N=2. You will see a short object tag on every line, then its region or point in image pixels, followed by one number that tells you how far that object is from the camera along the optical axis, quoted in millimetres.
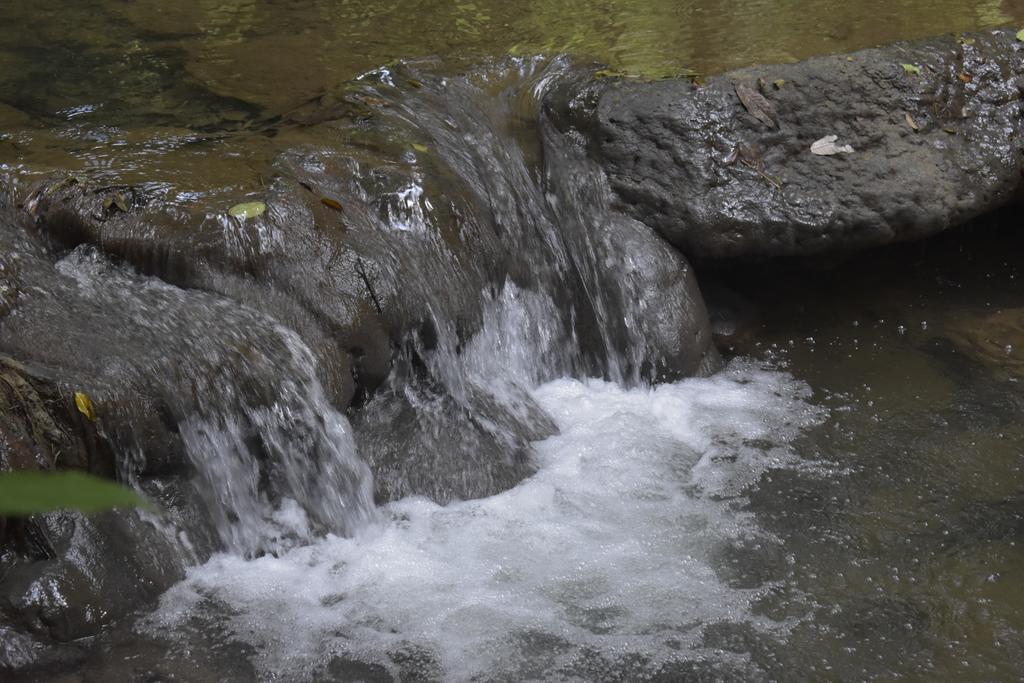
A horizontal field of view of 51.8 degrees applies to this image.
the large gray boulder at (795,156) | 4910
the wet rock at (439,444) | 3867
